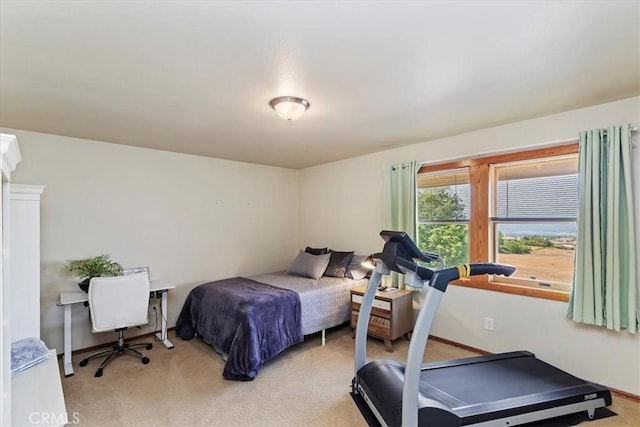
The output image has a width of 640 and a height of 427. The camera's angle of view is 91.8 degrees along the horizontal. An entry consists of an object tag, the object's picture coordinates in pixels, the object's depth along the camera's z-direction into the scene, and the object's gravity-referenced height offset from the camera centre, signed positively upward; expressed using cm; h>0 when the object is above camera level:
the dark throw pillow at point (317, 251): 452 -53
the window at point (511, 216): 284 -1
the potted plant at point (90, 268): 314 -56
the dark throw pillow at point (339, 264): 418 -68
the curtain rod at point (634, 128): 240 +67
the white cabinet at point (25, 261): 196 -30
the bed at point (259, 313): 285 -105
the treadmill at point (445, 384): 185 -127
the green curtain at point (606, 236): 240 -17
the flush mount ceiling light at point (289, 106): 233 +83
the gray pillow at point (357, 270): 414 -75
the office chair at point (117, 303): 285 -84
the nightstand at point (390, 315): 337 -113
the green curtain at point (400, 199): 375 +19
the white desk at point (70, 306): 294 -99
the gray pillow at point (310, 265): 414 -69
